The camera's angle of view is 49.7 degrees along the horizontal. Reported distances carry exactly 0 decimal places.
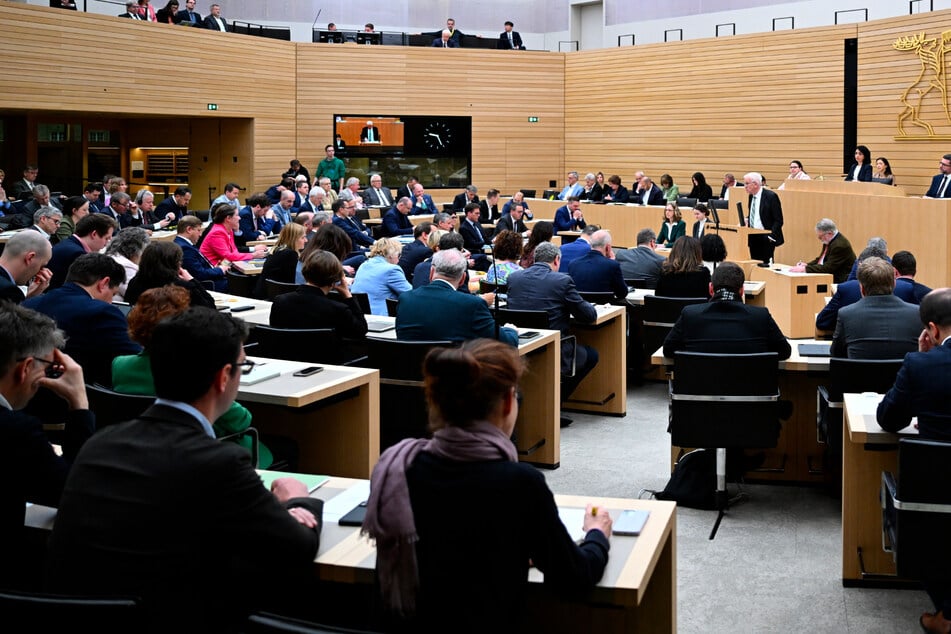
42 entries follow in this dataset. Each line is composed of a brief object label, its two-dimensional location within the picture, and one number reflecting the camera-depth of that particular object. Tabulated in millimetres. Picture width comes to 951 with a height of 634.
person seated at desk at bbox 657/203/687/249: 14242
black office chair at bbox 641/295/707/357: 7793
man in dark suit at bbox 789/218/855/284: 9906
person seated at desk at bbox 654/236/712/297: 7938
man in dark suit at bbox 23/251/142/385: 4613
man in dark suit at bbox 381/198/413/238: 14477
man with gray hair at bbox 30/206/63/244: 8953
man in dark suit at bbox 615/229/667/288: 9414
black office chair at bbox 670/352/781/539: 5062
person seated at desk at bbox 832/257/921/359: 5219
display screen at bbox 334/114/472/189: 20469
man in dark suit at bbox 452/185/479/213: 17241
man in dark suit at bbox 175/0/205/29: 17469
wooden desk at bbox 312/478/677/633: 2572
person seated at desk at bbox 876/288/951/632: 3783
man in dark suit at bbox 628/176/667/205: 17219
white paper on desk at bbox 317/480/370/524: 3043
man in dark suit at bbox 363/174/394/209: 17969
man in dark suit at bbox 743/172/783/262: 12789
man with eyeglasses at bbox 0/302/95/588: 2641
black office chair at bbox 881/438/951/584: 3570
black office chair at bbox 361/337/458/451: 5441
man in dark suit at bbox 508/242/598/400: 6891
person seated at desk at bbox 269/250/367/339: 5559
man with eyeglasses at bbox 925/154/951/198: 12625
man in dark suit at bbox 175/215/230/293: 8633
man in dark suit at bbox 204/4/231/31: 18078
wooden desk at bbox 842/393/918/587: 4477
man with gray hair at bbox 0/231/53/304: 5555
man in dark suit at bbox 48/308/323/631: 2301
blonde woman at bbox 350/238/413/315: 7746
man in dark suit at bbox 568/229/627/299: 7961
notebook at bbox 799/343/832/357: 5711
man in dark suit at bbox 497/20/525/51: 21266
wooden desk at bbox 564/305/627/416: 7562
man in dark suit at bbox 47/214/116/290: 7094
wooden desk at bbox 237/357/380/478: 4801
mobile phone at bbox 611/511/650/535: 2861
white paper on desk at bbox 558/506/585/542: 2826
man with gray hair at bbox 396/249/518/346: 5574
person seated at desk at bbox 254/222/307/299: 8406
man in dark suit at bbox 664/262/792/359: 5336
